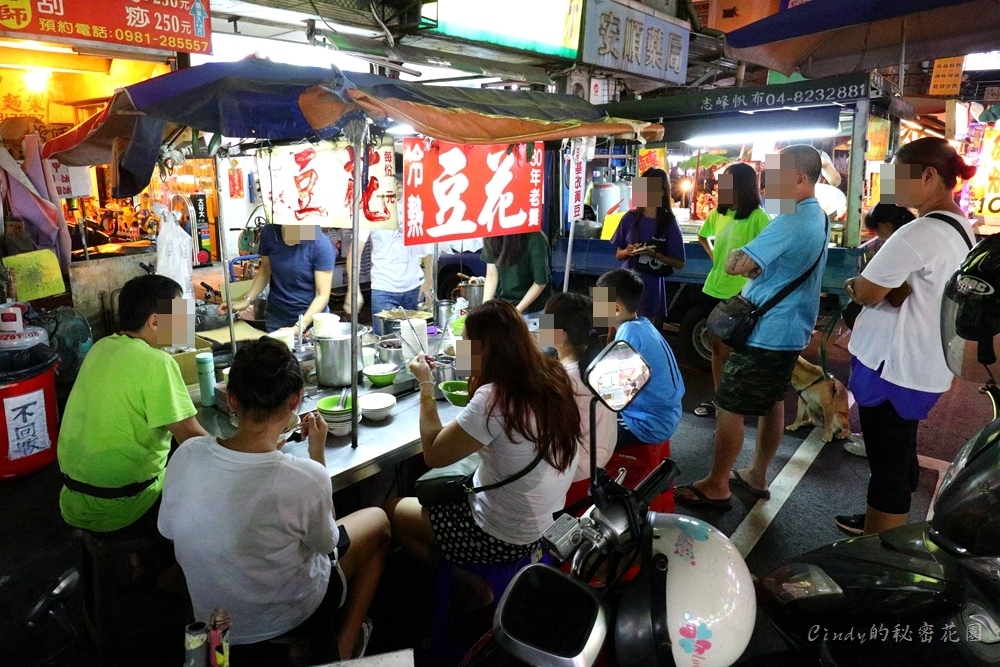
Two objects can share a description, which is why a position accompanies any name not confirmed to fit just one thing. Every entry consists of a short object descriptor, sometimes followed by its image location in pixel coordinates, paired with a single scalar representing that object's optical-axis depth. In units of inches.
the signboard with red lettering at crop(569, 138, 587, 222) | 221.0
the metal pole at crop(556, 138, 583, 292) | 345.7
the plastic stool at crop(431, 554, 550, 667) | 113.8
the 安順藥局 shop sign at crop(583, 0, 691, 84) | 338.3
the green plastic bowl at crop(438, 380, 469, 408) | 151.9
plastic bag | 187.5
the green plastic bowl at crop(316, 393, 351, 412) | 133.9
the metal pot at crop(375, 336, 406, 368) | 165.5
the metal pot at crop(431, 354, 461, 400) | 160.6
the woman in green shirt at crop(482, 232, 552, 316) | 229.9
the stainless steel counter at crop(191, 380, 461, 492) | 121.7
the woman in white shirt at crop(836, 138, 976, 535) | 122.8
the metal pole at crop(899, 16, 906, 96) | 210.2
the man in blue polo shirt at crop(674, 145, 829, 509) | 153.8
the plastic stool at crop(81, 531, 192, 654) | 112.2
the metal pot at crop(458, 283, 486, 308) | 219.1
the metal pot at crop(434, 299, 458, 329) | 199.8
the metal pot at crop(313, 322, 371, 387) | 153.3
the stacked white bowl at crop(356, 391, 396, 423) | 139.6
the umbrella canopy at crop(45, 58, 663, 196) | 114.0
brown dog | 228.1
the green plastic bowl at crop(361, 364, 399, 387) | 156.6
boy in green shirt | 110.0
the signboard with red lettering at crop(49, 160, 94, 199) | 281.4
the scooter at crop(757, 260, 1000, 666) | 66.2
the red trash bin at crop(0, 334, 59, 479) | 184.2
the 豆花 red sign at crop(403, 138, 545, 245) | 149.9
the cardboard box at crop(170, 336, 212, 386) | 202.4
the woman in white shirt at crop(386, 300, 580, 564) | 105.2
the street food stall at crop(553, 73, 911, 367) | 246.7
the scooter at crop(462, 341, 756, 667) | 64.0
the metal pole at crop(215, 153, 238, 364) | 161.8
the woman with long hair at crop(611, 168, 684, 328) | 237.1
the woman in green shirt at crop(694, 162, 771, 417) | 203.3
